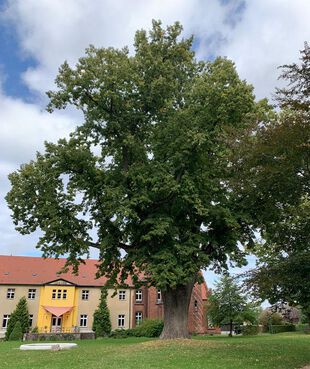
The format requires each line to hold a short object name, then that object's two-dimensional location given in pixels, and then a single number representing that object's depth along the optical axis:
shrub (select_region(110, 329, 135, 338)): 40.75
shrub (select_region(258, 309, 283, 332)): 49.90
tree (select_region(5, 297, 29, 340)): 42.25
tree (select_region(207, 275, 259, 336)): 37.84
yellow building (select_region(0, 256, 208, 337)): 47.28
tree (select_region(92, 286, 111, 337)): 44.91
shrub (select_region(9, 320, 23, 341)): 40.84
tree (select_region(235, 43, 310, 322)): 10.73
